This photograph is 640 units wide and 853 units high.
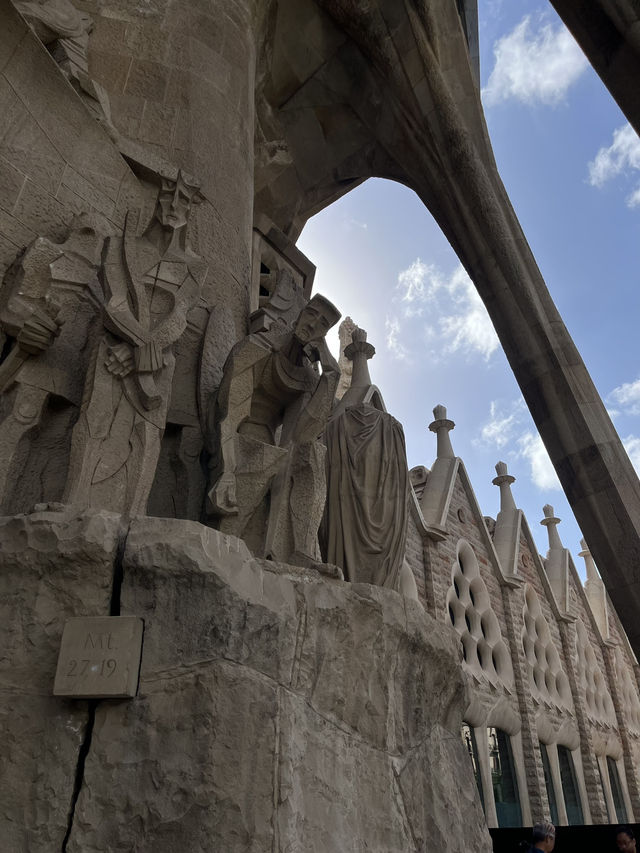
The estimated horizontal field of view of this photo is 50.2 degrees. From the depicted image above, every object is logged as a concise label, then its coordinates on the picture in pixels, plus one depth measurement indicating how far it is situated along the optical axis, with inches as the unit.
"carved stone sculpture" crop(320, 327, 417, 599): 161.5
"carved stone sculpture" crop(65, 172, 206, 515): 111.9
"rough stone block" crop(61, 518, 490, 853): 69.9
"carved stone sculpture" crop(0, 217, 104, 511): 115.6
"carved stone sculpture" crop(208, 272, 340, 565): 129.8
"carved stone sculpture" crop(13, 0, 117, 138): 167.5
